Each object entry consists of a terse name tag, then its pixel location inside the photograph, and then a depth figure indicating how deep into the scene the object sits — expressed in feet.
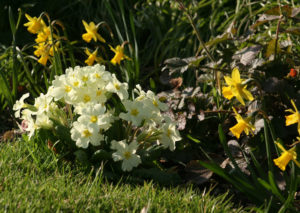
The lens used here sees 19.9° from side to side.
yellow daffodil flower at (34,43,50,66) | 15.77
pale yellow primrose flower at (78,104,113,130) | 11.89
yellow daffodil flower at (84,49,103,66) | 16.00
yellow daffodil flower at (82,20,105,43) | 16.07
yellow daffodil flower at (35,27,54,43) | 15.88
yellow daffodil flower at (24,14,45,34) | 15.37
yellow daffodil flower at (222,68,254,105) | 10.80
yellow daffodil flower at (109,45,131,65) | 16.03
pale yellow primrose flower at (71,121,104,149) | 11.93
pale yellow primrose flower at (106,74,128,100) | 12.34
